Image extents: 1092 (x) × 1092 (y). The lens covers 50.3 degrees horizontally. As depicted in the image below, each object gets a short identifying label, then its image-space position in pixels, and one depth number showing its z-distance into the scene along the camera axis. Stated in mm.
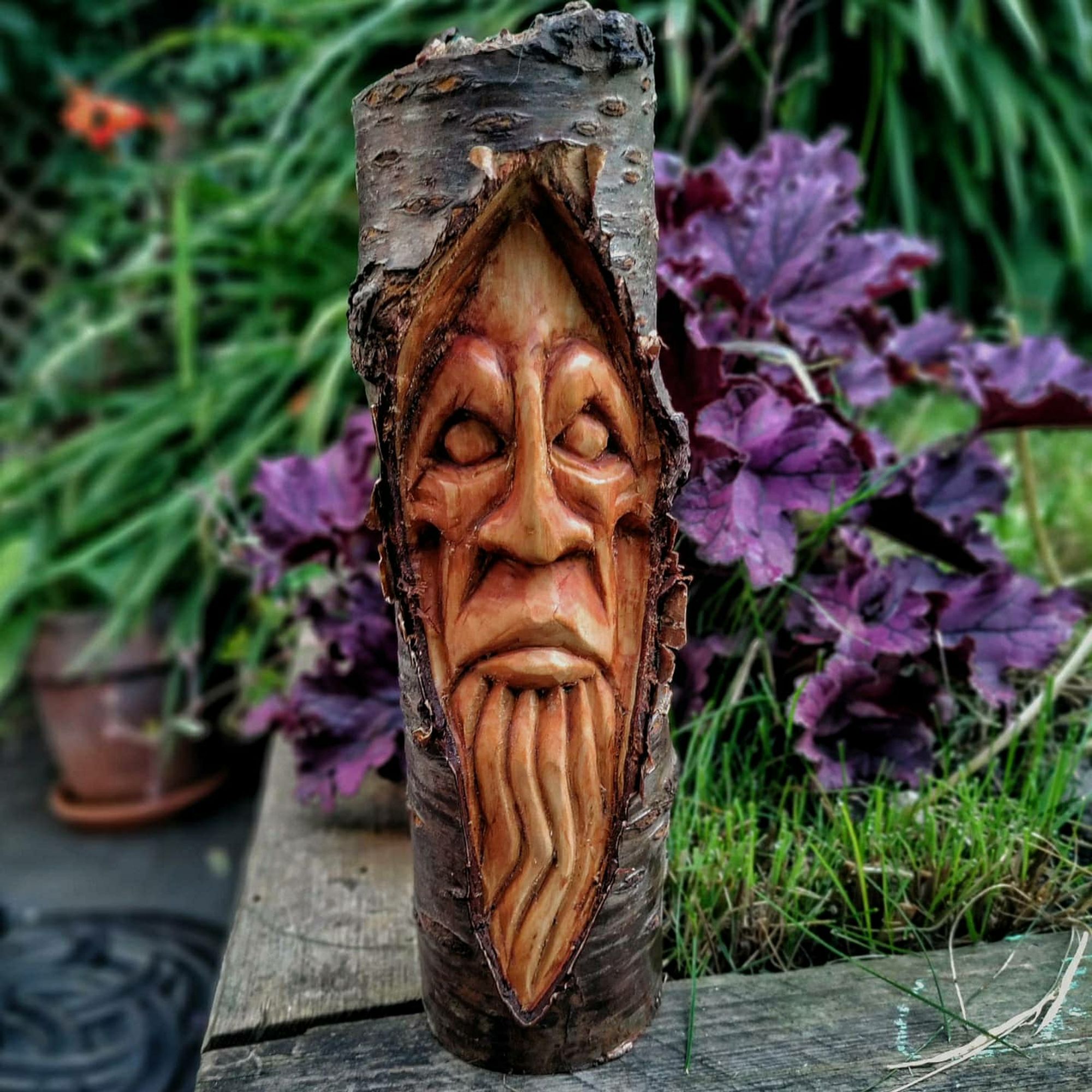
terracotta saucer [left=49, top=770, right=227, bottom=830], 1010
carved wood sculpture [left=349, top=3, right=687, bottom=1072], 295
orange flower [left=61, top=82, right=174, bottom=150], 1143
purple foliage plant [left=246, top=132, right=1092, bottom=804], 436
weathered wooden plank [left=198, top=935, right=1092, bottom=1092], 340
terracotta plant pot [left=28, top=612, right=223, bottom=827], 960
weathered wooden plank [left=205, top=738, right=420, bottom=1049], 381
